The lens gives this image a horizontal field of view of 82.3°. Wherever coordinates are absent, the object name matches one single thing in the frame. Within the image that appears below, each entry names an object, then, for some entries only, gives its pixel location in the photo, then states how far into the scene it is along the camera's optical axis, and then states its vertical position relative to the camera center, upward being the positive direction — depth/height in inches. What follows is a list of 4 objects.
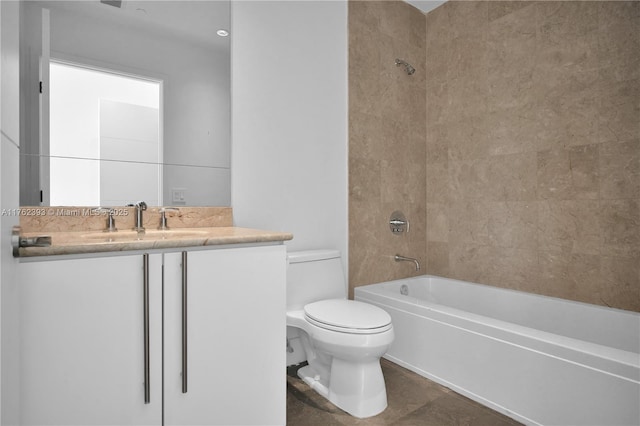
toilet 65.0 -22.3
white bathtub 55.1 -25.6
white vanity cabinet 40.8 -15.9
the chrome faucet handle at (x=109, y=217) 63.0 -0.4
